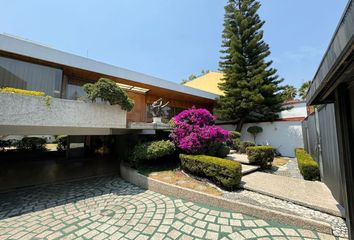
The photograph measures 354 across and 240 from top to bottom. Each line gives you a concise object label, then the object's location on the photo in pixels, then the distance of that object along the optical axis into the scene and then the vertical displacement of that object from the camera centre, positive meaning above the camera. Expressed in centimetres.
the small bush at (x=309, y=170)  579 -128
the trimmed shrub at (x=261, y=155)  730 -99
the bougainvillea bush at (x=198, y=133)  681 -1
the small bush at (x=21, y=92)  473 +122
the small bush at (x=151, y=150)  675 -72
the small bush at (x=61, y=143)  1627 -100
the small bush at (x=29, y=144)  1649 -109
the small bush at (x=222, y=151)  793 -87
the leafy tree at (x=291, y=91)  2518 +637
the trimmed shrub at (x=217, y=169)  489 -116
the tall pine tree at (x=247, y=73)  1312 +492
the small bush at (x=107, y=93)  585 +145
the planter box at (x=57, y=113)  455 +62
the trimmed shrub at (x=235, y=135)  1223 -16
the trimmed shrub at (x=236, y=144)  1151 -78
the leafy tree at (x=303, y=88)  2145 +589
